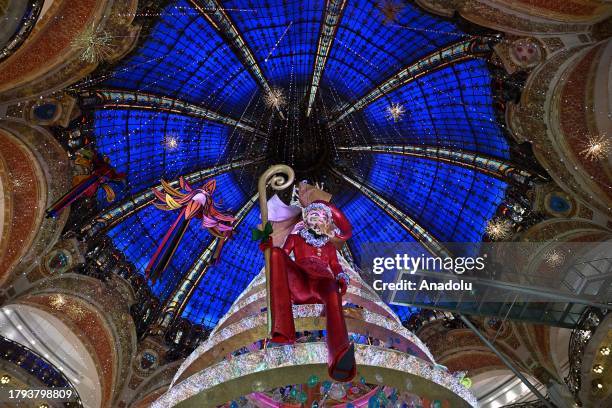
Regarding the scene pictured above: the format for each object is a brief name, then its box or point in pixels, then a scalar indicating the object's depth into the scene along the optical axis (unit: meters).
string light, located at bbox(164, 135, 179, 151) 17.52
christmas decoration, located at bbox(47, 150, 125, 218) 14.17
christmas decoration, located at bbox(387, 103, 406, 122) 17.76
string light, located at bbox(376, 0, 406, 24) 14.33
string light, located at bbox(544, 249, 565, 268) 14.74
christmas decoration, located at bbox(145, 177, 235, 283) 11.82
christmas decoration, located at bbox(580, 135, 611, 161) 12.39
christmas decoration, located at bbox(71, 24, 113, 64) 12.09
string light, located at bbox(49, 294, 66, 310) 15.64
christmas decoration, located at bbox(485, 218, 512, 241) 16.14
